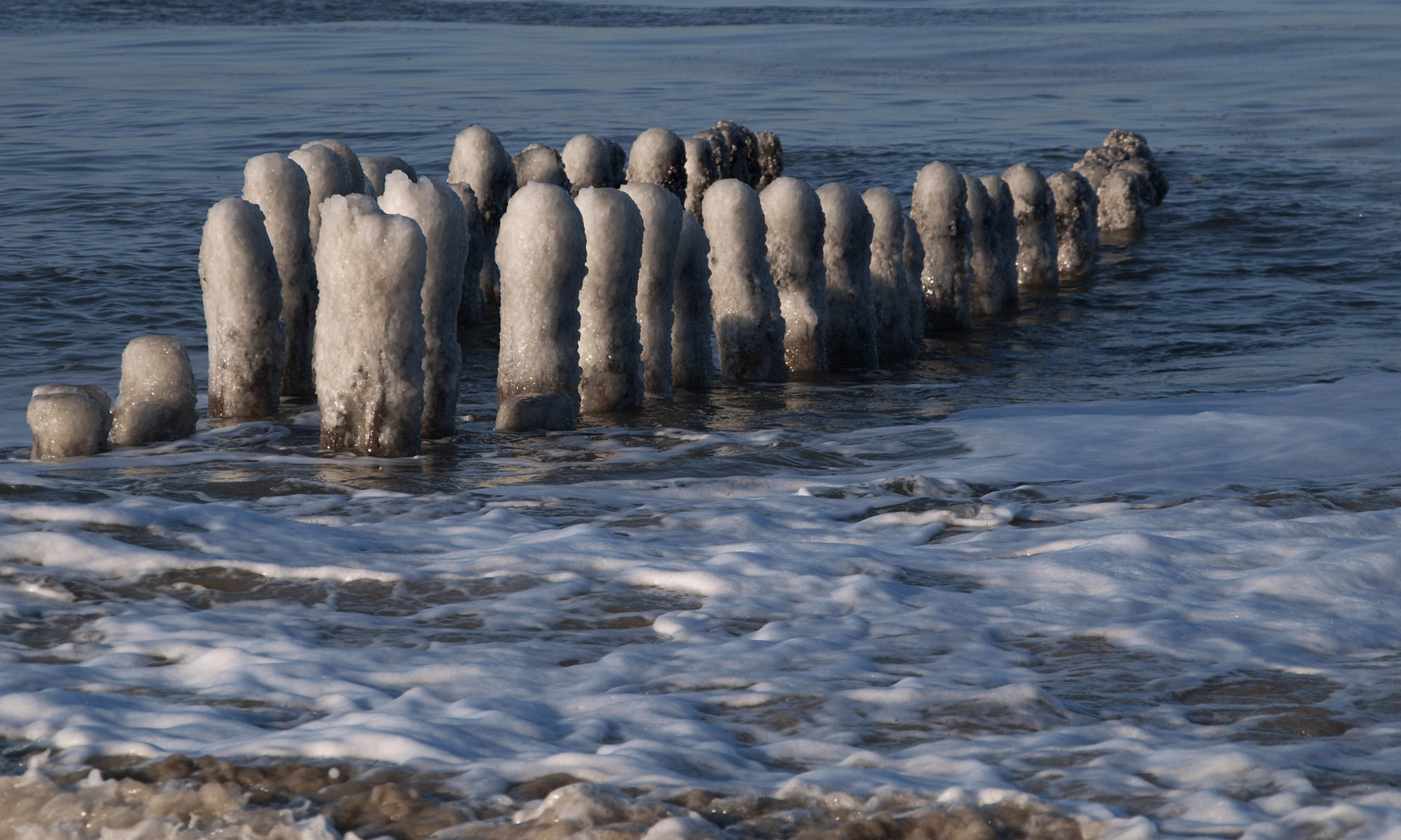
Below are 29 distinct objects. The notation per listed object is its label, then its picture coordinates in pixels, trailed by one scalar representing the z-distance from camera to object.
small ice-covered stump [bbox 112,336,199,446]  13.04
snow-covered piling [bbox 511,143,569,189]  19.72
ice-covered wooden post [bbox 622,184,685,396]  14.33
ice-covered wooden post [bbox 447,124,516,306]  19.52
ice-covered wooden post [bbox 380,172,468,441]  12.64
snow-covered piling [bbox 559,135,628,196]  19.61
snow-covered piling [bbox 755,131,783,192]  24.79
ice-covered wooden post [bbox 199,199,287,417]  13.20
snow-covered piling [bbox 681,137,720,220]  21.67
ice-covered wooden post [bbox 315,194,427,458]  11.67
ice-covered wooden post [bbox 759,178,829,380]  16.09
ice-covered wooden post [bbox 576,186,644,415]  13.55
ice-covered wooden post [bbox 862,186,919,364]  17.67
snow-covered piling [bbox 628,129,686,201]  19.97
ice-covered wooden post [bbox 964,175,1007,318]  20.56
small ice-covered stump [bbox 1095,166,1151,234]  28.72
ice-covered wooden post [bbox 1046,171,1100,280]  24.70
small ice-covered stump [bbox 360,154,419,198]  17.86
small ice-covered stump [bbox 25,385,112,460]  12.42
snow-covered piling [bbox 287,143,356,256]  15.23
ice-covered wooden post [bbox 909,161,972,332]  19.16
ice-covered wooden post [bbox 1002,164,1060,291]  22.80
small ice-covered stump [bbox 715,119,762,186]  22.64
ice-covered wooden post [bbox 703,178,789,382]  15.54
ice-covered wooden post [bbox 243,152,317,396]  14.21
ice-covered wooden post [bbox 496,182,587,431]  13.00
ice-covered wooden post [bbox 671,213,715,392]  15.12
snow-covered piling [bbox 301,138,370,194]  16.19
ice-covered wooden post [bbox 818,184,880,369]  16.59
